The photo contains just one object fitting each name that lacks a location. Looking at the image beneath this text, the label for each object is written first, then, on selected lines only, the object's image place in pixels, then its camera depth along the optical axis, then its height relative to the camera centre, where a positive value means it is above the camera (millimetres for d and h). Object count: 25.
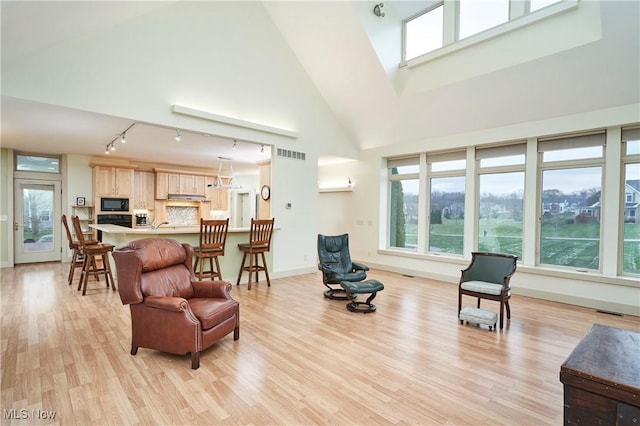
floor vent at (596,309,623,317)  4292 -1442
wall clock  6930 +324
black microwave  7695 +2
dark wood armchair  3832 -935
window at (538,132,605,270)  4781 +185
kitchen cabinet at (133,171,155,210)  8461 +419
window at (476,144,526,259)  5543 +231
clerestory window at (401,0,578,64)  4268 +3018
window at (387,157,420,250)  7086 +163
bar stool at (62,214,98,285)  5250 -776
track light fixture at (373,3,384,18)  5215 +3412
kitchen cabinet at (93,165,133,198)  7648 +590
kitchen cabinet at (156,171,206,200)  8664 +625
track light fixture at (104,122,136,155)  5165 +1254
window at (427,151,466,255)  6316 +180
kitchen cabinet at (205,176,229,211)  9641 +309
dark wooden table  1421 -844
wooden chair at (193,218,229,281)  4836 -614
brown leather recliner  2689 -961
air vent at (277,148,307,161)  6224 +1110
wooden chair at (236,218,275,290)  5402 -698
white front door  7309 -444
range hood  8875 +242
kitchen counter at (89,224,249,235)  4527 -406
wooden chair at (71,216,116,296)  4945 -800
